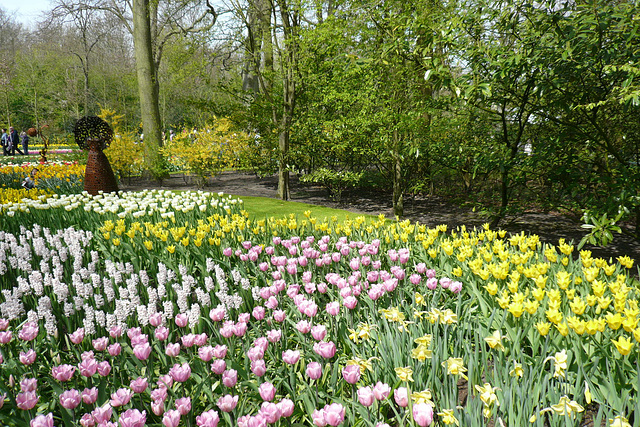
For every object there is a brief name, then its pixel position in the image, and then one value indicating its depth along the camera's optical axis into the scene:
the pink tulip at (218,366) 1.71
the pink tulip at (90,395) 1.58
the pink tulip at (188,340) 1.97
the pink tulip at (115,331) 2.07
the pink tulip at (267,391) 1.48
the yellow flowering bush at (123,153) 12.02
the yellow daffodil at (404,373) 1.53
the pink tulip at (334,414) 1.31
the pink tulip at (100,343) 1.95
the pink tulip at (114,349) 1.93
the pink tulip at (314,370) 1.62
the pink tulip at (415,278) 2.71
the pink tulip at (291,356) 1.76
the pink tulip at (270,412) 1.37
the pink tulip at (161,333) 2.01
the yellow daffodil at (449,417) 1.37
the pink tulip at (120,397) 1.53
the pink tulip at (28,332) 1.98
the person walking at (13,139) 24.50
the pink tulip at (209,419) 1.39
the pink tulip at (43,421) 1.37
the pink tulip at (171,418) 1.40
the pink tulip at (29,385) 1.61
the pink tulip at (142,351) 1.81
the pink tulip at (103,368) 1.74
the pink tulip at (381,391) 1.50
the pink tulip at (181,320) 2.11
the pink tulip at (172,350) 1.88
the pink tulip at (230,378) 1.62
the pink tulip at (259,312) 2.21
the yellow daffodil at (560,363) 1.60
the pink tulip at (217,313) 2.15
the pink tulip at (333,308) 2.15
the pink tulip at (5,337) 2.01
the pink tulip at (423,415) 1.31
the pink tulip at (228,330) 2.00
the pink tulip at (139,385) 1.58
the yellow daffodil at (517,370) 1.65
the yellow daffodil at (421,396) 1.42
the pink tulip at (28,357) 1.84
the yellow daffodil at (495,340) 1.70
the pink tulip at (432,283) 2.60
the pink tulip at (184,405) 1.49
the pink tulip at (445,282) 2.59
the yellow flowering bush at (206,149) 11.41
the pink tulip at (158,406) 1.53
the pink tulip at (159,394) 1.57
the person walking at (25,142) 26.15
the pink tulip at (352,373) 1.55
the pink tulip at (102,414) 1.44
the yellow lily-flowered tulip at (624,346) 1.60
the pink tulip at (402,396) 1.48
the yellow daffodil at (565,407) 1.38
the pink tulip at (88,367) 1.74
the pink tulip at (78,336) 2.00
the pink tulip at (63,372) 1.70
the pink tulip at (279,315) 2.20
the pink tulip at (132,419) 1.35
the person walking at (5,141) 24.57
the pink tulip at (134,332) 1.99
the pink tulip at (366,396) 1.43
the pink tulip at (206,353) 1.82
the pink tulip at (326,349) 1.72
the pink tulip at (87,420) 1.49
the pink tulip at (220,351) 1.77
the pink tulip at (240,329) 2.01
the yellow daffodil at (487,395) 1.45
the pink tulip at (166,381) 1.69
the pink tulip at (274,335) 2.03
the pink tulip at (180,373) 1.63
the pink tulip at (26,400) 1.55
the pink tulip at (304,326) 1.99
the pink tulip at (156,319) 2.15
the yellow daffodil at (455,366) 1.59
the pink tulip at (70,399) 1.53
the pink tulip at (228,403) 1.51
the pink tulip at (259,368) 1.70
